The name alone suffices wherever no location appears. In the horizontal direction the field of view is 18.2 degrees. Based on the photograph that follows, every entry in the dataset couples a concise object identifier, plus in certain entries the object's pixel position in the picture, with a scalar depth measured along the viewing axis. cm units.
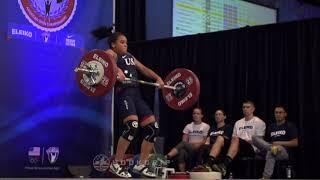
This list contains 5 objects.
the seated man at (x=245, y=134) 1010
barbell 795
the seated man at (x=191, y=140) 1149
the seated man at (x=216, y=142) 1011
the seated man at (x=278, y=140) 998
